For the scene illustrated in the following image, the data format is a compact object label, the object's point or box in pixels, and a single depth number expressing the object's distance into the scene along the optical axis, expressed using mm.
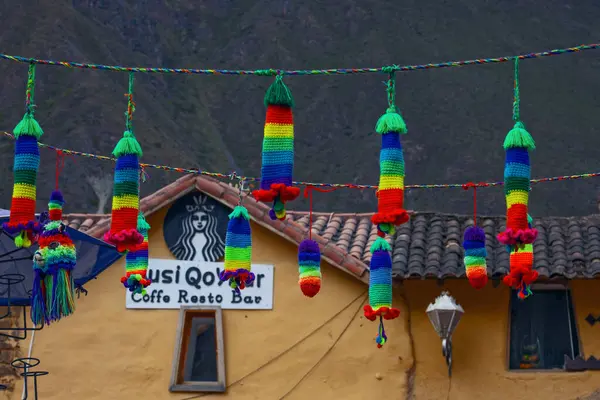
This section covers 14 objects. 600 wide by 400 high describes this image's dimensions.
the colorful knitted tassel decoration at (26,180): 8258
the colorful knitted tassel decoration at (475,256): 9523
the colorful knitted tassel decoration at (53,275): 8453
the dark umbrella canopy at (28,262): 9773
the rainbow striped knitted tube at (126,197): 8156
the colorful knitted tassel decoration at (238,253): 9266
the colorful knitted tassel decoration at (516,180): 8055
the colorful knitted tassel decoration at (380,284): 10039
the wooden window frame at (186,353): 12945
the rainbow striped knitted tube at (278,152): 7855
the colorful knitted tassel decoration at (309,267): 9953
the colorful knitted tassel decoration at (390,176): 7891
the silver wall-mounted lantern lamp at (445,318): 12547
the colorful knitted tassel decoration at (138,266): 9930
